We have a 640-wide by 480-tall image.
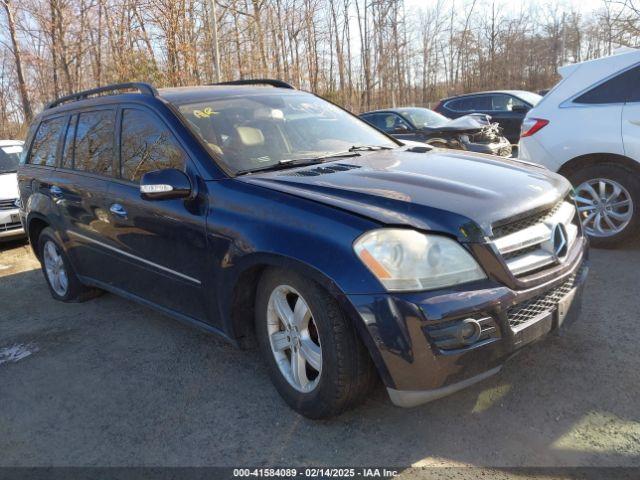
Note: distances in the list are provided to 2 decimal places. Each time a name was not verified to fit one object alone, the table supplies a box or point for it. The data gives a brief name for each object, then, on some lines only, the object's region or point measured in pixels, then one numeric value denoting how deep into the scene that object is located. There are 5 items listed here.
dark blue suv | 2.26
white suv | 4.79
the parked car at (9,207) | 7.31
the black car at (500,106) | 13.12
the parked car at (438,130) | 8.65
